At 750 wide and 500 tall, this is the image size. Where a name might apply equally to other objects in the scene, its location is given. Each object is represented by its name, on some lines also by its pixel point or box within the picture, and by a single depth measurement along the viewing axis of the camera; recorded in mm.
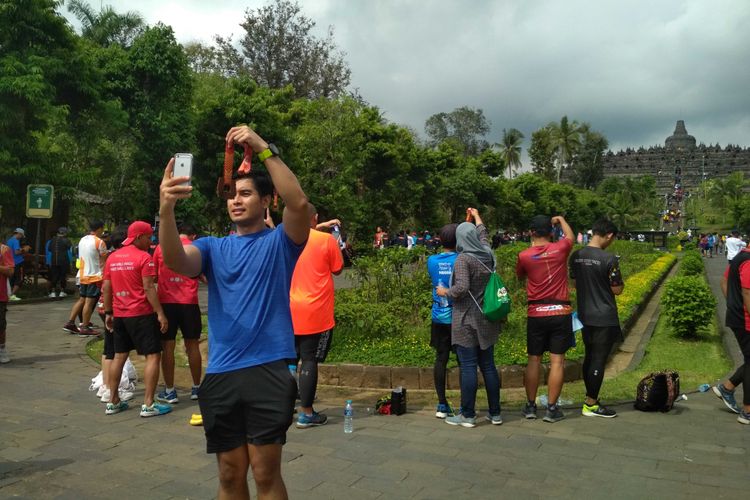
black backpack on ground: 5629
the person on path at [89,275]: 9586
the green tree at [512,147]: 69388
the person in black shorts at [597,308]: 5496
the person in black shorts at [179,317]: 5762
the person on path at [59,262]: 13606
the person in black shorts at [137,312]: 5402
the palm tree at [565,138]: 72562
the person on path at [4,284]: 7496
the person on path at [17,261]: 13344
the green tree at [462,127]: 62812
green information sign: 13914
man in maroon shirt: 5367
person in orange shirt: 4988
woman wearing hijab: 5121
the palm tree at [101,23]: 23569
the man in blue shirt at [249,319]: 2488
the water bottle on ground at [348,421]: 4961
